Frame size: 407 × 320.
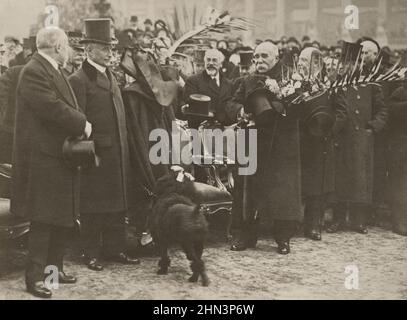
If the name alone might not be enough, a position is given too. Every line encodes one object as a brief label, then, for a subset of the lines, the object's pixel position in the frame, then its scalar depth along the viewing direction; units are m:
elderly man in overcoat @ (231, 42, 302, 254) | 5.81
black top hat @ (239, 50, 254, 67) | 6.70
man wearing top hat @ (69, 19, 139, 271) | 5.10
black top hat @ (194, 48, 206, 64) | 6.47
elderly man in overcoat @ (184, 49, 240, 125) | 6.49
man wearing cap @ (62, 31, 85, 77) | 6.01
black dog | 4.85
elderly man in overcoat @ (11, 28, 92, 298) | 4.41
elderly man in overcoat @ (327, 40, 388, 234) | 6.45
